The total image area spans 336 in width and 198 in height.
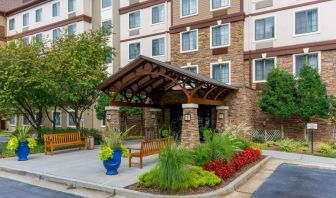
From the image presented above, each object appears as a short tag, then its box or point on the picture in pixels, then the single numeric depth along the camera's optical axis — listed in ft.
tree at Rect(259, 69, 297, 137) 61.41
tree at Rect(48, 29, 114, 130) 58.65
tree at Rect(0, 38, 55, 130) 55.93
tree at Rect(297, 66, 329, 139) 58.23
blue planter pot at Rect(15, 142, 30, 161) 45.32
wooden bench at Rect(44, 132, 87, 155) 51.09
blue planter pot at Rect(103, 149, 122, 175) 34.01
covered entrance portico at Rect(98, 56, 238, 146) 51.90
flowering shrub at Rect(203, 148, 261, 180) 31.37
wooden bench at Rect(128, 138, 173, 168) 38.60
